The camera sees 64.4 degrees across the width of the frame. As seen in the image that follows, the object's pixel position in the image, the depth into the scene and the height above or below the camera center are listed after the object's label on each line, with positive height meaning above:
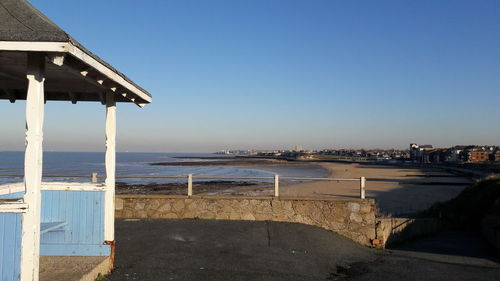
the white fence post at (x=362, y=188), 10.50 -0.99
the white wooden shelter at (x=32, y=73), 3.68 +0.88
